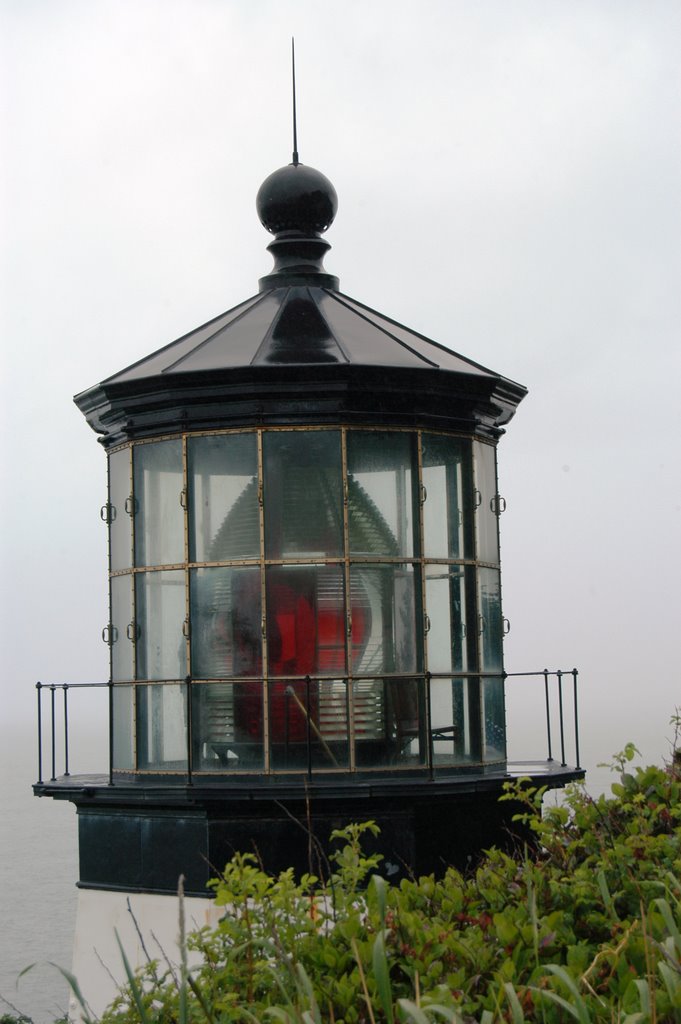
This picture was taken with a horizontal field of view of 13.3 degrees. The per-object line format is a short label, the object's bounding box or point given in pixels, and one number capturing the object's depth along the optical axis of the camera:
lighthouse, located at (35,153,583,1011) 15.97
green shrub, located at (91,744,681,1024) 8.68
